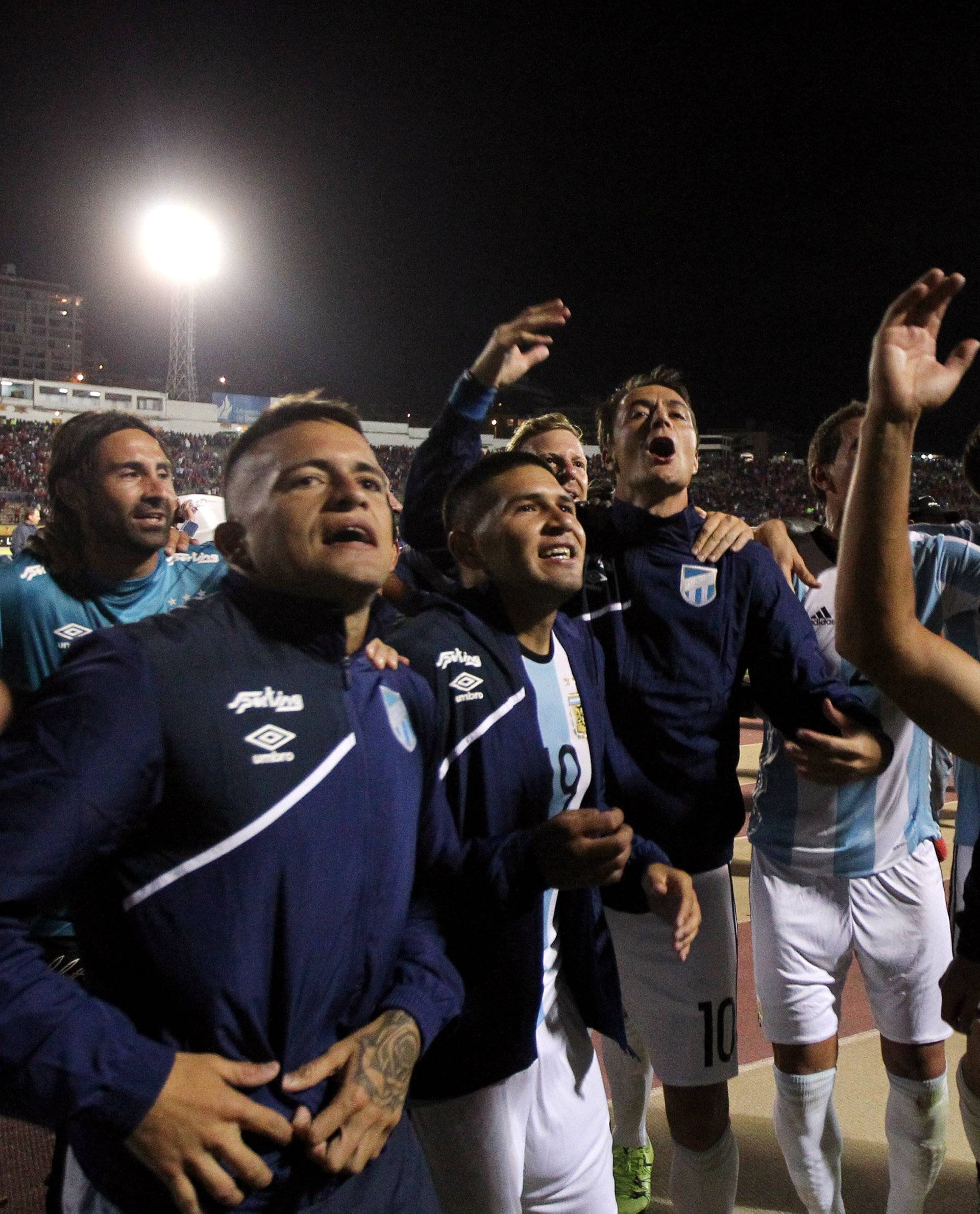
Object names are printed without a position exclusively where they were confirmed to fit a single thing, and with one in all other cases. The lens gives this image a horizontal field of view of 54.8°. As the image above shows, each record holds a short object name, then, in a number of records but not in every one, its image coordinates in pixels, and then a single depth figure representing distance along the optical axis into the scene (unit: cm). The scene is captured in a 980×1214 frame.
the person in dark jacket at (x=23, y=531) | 1204
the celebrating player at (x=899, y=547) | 150
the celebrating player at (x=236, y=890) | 114
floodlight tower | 3253
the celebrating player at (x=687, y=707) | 261
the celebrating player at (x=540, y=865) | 196
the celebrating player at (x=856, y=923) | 270
